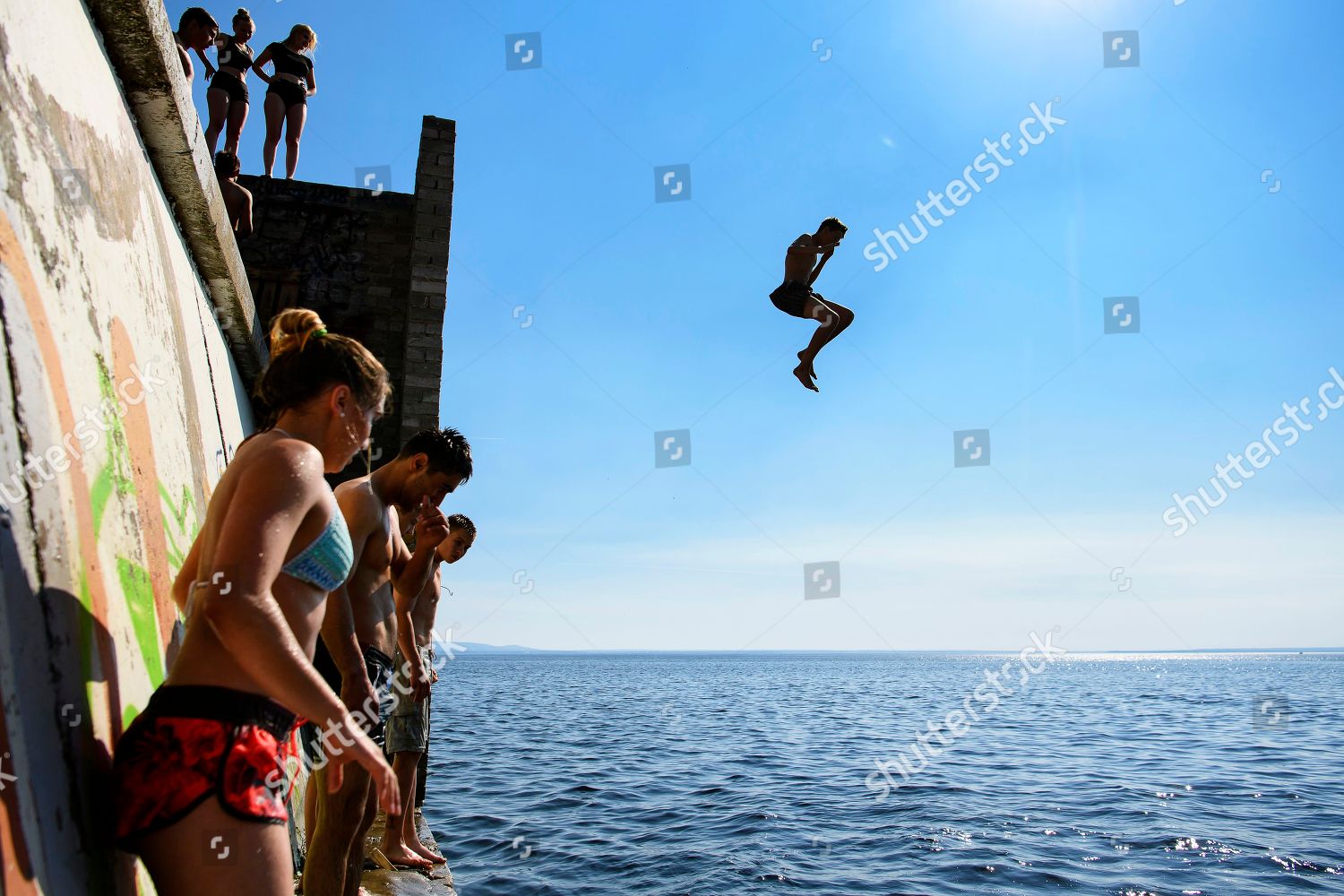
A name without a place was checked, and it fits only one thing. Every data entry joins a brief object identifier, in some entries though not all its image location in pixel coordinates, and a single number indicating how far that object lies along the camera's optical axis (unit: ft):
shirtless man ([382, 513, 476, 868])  15.70
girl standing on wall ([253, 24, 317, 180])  28.91
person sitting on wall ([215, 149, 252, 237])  23.36
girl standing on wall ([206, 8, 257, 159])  25.34
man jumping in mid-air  24.71
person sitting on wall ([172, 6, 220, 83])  22.36
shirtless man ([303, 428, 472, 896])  10.20
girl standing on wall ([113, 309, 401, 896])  5.70
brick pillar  30.07
